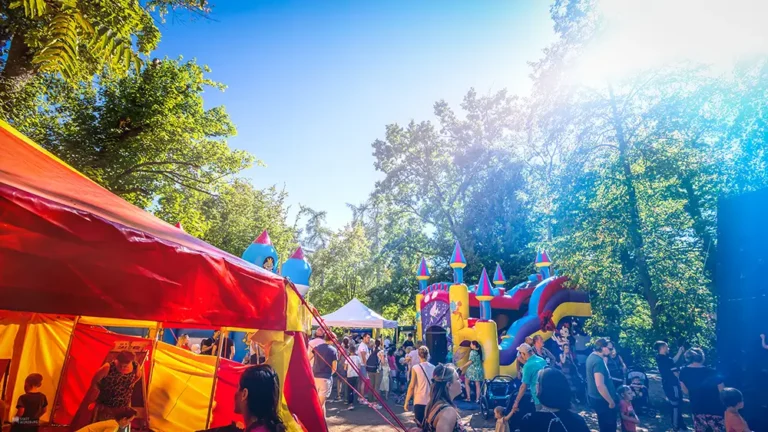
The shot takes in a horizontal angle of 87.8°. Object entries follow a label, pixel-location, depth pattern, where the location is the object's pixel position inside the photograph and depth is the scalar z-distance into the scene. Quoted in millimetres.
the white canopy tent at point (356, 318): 14734
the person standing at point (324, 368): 7934
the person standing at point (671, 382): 8141
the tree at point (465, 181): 26625
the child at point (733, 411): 3984
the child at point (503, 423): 5418
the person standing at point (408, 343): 13859
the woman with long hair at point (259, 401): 2338
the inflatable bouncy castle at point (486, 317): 12041
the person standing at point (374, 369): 11906
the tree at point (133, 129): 12630
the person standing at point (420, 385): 5668
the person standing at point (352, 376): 11056
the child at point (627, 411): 5734
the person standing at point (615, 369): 8016
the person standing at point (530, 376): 5418
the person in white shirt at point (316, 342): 9164
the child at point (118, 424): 3578
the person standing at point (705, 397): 4922
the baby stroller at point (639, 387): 9078
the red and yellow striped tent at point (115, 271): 2248
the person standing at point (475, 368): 10336
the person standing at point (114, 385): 4277
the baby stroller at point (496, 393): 8703
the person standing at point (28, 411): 4074
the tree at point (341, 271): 30812
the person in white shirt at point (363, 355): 11898
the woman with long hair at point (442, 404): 3670
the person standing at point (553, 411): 3037
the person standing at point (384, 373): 12153
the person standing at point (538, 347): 8344
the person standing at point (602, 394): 5463
